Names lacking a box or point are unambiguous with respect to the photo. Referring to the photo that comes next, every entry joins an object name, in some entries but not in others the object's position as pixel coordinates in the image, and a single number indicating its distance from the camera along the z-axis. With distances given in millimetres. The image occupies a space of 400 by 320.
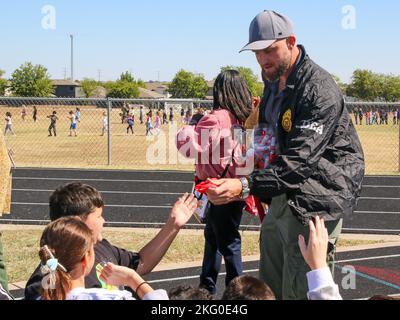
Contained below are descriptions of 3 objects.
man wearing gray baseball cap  3164
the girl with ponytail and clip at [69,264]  2730
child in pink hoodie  4562
